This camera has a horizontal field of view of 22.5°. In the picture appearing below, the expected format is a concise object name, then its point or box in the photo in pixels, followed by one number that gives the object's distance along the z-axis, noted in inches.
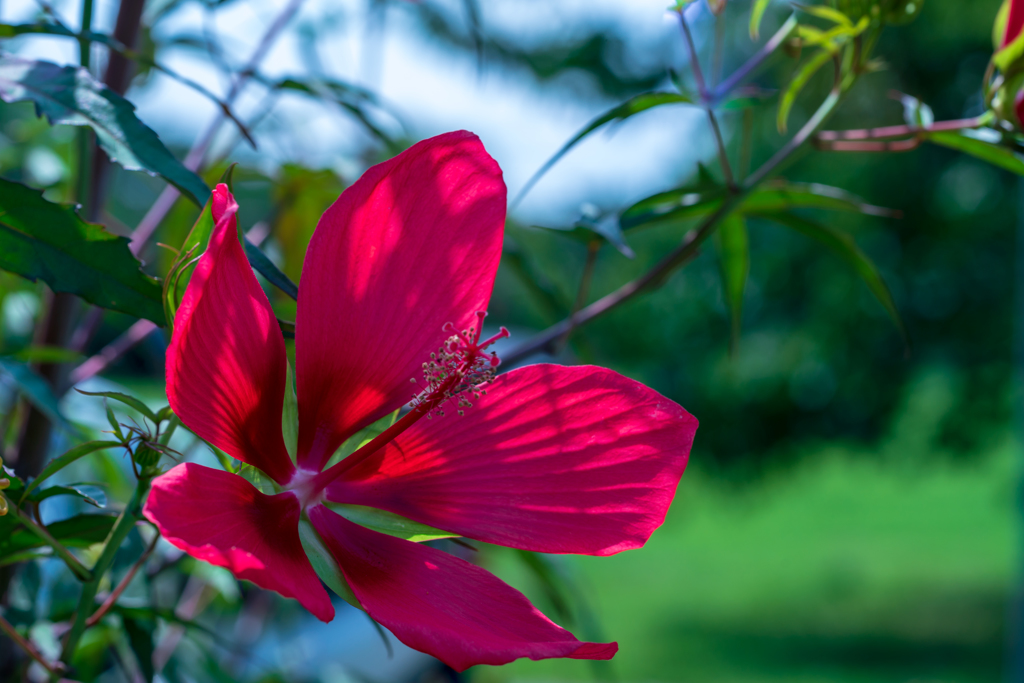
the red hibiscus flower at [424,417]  19.0
